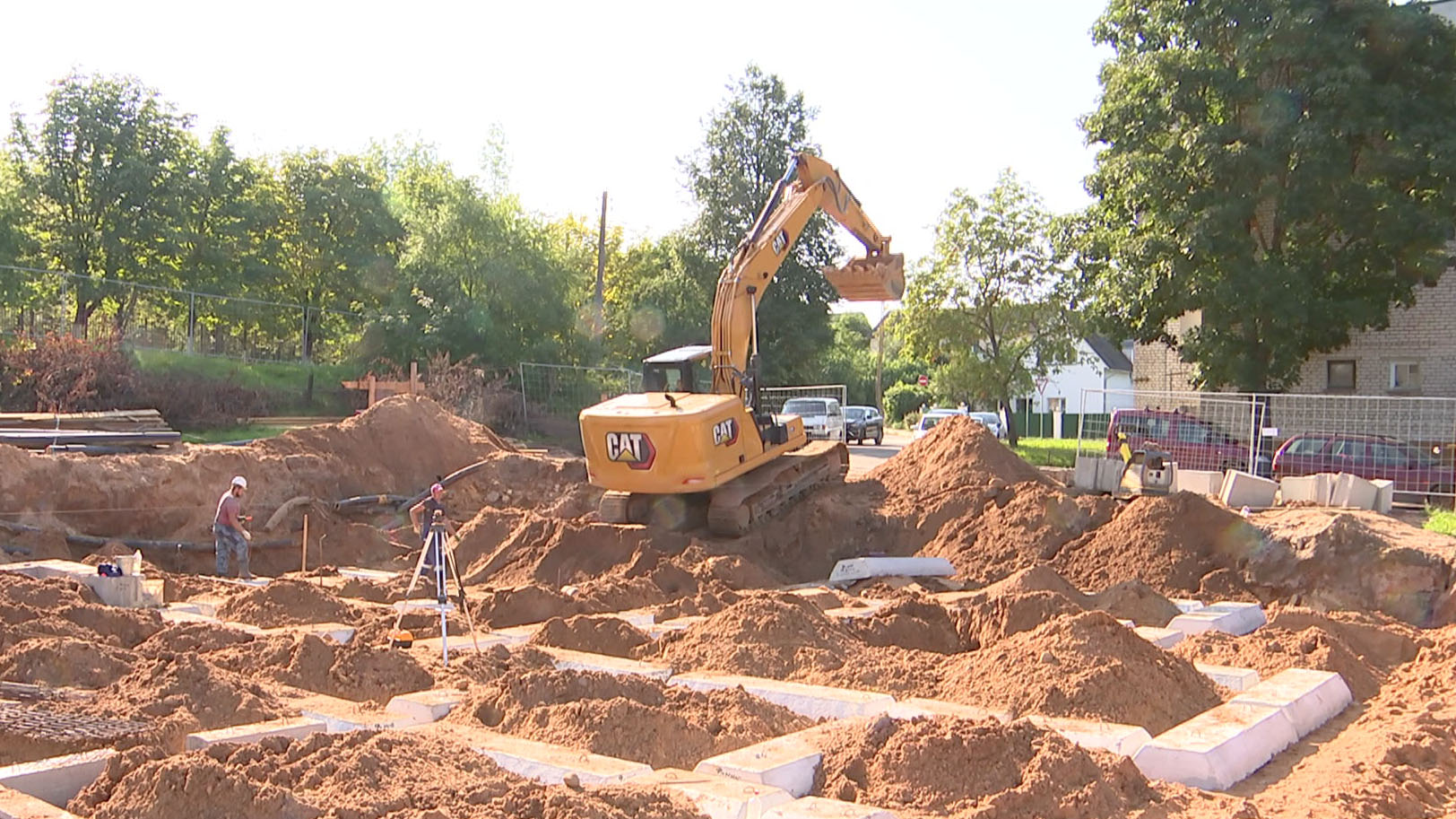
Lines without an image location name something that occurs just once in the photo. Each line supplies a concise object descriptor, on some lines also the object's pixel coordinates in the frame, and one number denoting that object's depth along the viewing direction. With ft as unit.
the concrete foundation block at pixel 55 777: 17.39
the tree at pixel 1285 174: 76.07
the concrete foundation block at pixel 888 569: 42.73
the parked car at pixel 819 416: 100.73
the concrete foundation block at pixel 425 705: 22.08
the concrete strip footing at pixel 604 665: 25.36
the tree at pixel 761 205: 140.05
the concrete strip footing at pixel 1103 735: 19.66
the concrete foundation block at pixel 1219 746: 19.13
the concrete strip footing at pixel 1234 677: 24.99
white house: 182.60
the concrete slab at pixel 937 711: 21.33
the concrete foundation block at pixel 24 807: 15.70
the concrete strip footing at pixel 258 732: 18.92
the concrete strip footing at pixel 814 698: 22.13
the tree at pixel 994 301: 106.32
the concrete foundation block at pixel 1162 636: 30.19
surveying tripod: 26.71
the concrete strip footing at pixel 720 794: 16.11
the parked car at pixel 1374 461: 60.64
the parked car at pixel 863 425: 122.62
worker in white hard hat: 45.01
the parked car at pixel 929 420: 123.54
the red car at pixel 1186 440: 66.64
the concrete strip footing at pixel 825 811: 15.79
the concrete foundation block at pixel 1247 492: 51.36
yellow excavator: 45.44
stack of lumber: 54.95
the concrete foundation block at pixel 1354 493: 51.70
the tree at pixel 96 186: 101.09
